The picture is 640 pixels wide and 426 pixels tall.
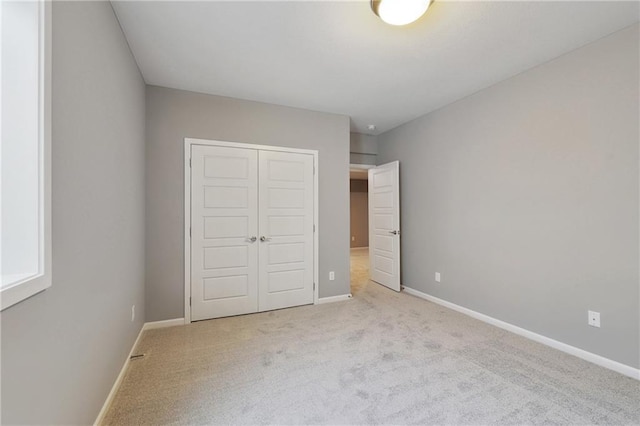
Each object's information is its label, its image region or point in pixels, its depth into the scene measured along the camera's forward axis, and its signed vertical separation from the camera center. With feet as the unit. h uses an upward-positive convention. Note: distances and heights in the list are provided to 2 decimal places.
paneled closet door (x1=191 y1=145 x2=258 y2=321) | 9.61 -0.68
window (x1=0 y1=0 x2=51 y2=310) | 2.98 +0.85
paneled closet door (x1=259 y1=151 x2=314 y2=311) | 10.57 -0.67
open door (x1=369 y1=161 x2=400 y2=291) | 13.15 -0.61
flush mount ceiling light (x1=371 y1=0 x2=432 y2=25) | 5.22 +4.27
